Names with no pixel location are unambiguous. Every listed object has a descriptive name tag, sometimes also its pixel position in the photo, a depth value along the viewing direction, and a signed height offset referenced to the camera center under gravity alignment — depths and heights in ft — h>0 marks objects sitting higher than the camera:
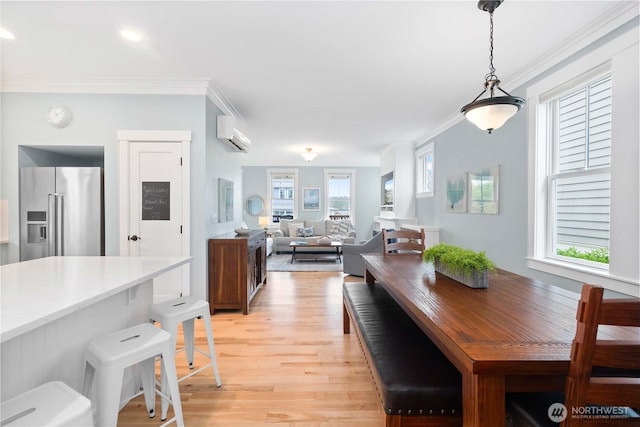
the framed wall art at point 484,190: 11.40 +0.88
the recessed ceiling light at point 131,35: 7.51 +4.68
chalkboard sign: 10.68 +0.32
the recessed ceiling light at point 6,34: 7.54 +4.70
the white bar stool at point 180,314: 5.65 -2.13
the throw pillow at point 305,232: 26.30 -2.01
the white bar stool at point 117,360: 3.90 -2.18
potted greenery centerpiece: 5.54 -1.11
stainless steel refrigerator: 10.55 -0.07
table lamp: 27.61 -1.16
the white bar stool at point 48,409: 2.85 -2.09
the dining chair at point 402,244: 9.33 -1.11
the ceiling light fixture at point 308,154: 21.54 +4.24
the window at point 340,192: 29.12 +1.86
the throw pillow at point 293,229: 26.61 -1.77
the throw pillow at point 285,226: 27.22 -1.53
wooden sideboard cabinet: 11.18 -2.51
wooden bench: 3.79 -2.35
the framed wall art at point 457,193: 13.78 +0.89
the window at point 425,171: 17.54 +2.62
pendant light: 6.04 +2.24
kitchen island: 3.43 -1.20
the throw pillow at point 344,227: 26.72 -1.57
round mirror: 28.81 +0.50
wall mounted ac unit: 11.91 +3.42
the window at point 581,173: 7.45 +1.07
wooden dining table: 3.03 -1.51
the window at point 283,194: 29.01 +1.63
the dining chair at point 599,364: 2.72 -1.52
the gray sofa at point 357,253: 16.20 -2.53
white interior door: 10.66 +0.10
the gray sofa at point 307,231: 25.09 -1.95
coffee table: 21.89 -3.44
